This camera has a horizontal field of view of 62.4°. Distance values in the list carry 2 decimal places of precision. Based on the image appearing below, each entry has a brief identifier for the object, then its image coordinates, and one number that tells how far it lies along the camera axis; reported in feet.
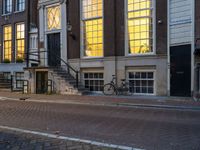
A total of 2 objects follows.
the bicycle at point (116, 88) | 34.44
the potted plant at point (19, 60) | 46.83
